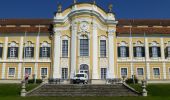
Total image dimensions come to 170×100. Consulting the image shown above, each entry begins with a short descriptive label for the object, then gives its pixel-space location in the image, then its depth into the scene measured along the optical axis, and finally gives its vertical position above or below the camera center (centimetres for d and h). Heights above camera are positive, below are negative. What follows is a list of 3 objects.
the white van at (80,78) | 2405 -176
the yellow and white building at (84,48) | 2719 +242
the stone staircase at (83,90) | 1872 -266
